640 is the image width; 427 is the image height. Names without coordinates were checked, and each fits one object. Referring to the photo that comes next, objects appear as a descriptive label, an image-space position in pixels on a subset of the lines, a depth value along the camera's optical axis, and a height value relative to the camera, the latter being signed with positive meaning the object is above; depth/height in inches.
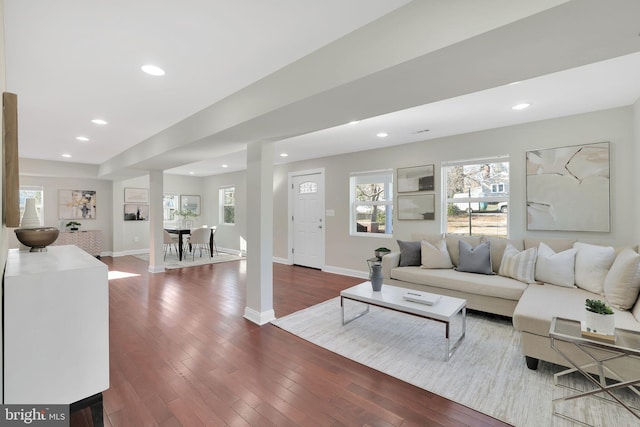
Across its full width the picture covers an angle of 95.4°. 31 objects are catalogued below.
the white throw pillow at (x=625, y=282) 92.4 -23.4
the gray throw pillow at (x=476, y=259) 140.5 -23.4
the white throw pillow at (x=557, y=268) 119.1 -23.9
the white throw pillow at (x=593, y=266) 109.3 -21.5
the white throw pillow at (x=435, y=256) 152.7 -23.7
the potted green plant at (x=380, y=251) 158.4 -23.2
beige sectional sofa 90.2 -30.3
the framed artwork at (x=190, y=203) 345.4 +10.6
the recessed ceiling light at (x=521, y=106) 120.3 +44.1
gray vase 123.4 -28.7
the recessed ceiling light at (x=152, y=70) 87.9 +44.0
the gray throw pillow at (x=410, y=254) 160.7 -23.9
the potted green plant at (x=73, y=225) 275.6 -12.1
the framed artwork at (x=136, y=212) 313.4 +0.1
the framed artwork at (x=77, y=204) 280.7 +8.2
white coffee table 97.6 -34.3
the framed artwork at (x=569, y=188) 127.3 +10.3
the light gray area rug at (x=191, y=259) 254.2 -45.5
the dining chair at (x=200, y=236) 278.5 -23.2
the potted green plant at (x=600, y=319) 67.2 -25.4
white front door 239.0 -7.0
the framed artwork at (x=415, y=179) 177.9 +20.5
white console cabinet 42.4 -18.7
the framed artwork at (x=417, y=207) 177.7 +2.7
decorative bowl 64.7 -5.5
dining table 275.1 -20.3
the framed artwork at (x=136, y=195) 313.7 +18.8
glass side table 62.4 -29.7
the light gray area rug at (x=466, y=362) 71.9 -49.1
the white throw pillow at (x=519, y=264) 127.3 -24.2
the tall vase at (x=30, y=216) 68.1 -0.9
